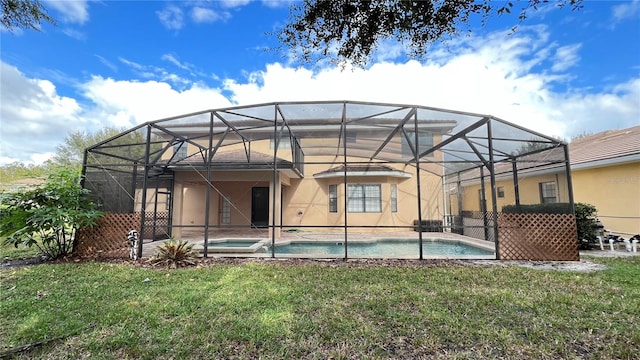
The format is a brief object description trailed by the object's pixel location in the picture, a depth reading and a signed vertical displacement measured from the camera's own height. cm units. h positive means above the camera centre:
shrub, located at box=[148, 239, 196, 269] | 704 -120
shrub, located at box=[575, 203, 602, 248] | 955 -51
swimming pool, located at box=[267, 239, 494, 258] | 1037 -153
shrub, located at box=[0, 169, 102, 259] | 683 -7
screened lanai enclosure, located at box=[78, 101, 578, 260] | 809 +121
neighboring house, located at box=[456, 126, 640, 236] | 959 +111
